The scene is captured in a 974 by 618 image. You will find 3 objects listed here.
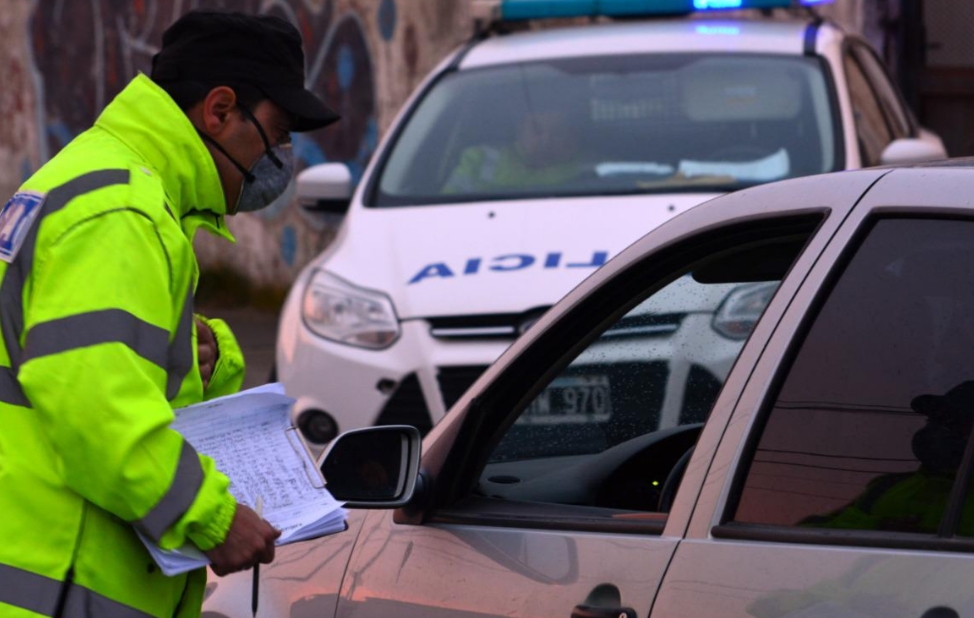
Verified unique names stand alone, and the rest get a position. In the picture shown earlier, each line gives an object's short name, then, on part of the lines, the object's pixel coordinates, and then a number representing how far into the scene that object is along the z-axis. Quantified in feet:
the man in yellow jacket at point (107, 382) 15.87
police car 35.24
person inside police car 40.40
